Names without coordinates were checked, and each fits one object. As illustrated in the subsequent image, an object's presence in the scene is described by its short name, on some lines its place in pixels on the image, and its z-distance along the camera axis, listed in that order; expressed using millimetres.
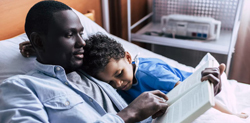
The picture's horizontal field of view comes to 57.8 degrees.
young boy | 960
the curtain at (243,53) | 1707
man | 697
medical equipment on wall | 1693
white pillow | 892
